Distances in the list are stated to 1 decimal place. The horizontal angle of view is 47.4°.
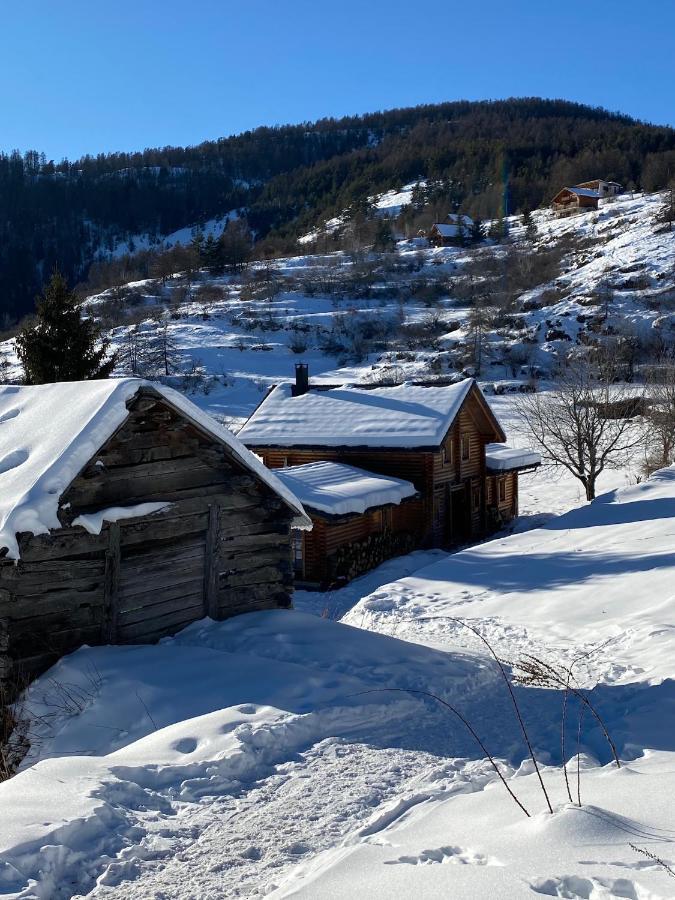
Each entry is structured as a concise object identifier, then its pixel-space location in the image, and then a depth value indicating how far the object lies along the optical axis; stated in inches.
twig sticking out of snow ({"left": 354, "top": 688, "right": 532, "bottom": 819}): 303.7
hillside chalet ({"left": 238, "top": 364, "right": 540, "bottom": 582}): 869.2
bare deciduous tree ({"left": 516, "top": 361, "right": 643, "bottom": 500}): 1135.6
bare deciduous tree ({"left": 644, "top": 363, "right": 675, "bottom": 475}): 1191.6
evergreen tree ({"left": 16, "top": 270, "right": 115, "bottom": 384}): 1052.5
